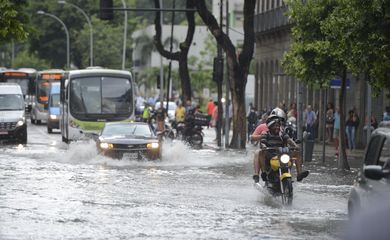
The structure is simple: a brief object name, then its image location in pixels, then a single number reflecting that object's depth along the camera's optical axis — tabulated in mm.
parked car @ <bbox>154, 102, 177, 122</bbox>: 73612
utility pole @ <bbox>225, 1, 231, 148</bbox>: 47041
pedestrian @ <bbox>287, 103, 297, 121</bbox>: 46522
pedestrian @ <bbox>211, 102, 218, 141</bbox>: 60912
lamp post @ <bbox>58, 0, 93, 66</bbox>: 89194
